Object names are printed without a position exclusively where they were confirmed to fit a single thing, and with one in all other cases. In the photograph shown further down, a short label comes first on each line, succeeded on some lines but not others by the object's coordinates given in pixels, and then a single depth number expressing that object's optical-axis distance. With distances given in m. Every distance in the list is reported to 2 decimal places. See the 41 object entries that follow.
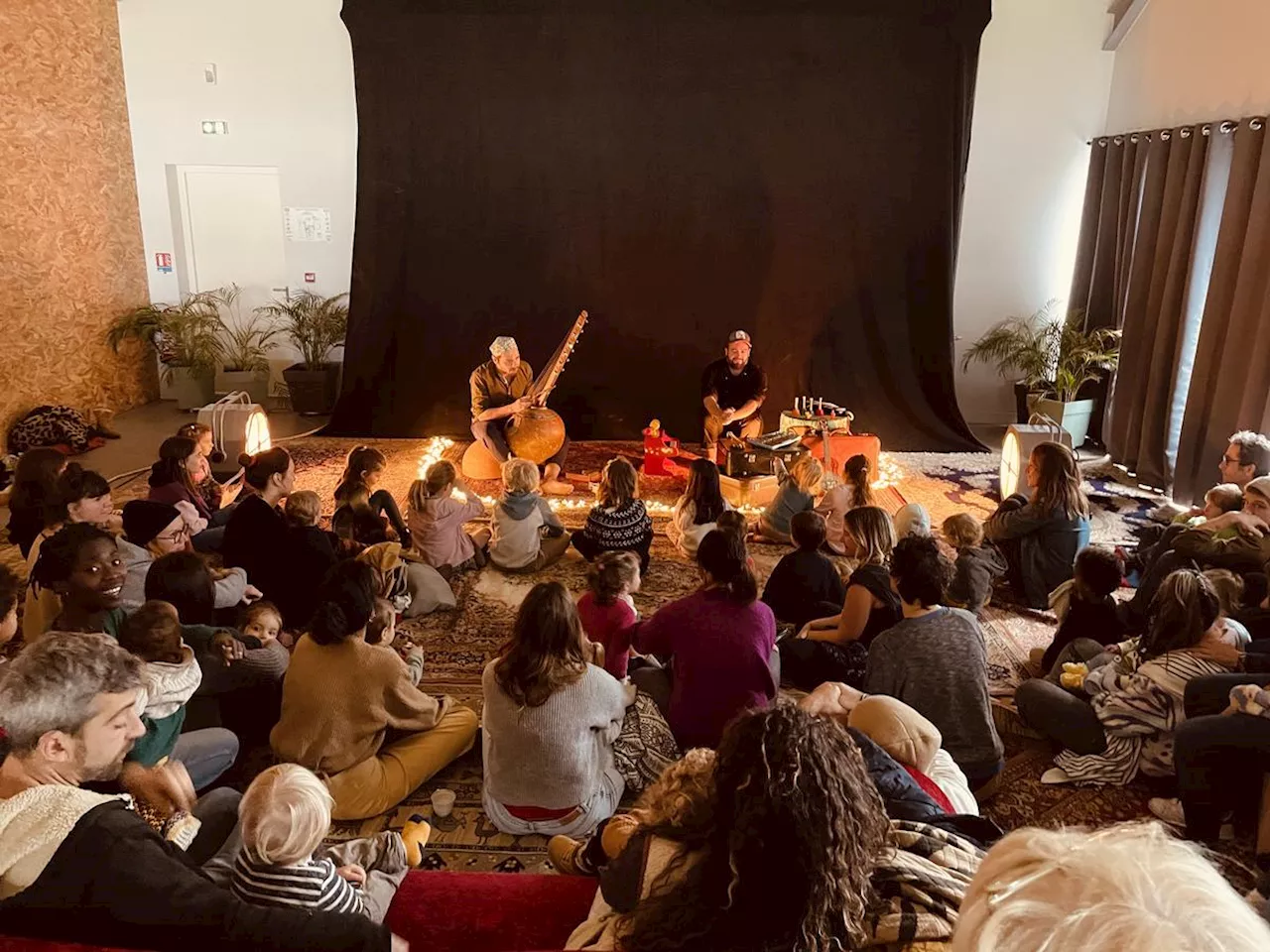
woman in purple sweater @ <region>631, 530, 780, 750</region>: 3.04
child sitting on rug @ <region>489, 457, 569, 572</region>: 4.91
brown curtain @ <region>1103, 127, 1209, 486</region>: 6.32
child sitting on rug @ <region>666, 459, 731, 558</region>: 5.06
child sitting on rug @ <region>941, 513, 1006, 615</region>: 4.12
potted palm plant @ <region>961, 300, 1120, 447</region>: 7.31
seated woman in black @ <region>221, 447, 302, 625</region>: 4.02
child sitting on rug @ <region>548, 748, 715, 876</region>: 1.54
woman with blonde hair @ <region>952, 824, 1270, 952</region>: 0.92
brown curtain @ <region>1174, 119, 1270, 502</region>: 5.44
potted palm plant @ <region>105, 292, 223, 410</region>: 8.05
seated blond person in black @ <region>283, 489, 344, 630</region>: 4.01
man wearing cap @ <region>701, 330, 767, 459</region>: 6.68
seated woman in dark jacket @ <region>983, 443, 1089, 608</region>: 4.54
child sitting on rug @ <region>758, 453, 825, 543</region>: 5.34
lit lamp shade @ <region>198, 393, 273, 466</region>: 5.97
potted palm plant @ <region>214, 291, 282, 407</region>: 8.25
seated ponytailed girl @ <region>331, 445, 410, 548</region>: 4.63
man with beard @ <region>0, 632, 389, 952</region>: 1.61
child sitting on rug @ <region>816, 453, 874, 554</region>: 4.91
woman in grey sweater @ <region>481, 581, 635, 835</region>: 2.67
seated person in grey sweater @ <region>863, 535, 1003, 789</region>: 2.91
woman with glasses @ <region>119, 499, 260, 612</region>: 3.76
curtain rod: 5.48
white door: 8.05
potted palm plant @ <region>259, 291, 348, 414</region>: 8.07
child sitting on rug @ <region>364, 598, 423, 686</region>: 3.36
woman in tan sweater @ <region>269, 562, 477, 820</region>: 2.94
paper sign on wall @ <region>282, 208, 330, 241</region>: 7.97
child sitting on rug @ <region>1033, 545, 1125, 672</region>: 3.55
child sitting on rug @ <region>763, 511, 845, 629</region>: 4.02
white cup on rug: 3.04
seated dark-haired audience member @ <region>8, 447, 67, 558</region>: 4.13
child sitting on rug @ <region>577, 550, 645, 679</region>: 3.49
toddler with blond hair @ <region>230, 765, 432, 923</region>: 1.80
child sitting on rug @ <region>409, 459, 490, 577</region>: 4.72
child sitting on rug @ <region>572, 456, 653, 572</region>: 4.79
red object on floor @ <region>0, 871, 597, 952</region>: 2.01
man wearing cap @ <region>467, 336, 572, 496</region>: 6.37
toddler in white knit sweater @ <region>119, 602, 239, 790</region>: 2.60
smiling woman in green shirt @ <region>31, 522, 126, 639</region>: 3.01
